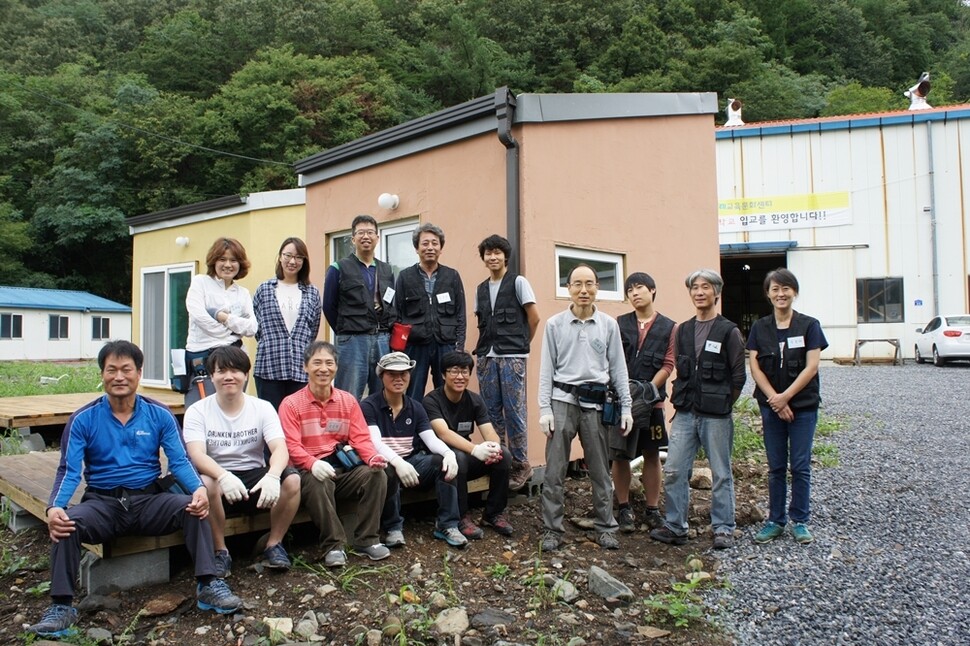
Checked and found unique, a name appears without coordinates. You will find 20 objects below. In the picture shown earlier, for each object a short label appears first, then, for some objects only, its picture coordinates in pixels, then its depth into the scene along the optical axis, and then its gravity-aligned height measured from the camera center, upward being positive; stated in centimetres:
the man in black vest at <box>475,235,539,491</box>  487 -3
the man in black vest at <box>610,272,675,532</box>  456 -39
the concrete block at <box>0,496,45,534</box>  466 -118
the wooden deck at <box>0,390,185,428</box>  745 -72
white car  1504 -25
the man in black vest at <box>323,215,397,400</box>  489 +22
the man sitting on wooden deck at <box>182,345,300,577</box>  363 -59
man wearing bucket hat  426 -70
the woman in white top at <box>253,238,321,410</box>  463 +11
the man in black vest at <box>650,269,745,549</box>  430 -45
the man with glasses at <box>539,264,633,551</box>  440 -36
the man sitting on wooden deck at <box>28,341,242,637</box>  325 -64
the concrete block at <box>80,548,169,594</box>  347 -117
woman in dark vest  422 -38
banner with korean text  1836 +330
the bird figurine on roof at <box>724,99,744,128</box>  2170 +701
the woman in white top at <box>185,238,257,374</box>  459 +25
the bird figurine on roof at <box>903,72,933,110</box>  1992 +687
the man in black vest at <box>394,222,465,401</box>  498 +24
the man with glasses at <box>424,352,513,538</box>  448 -66
